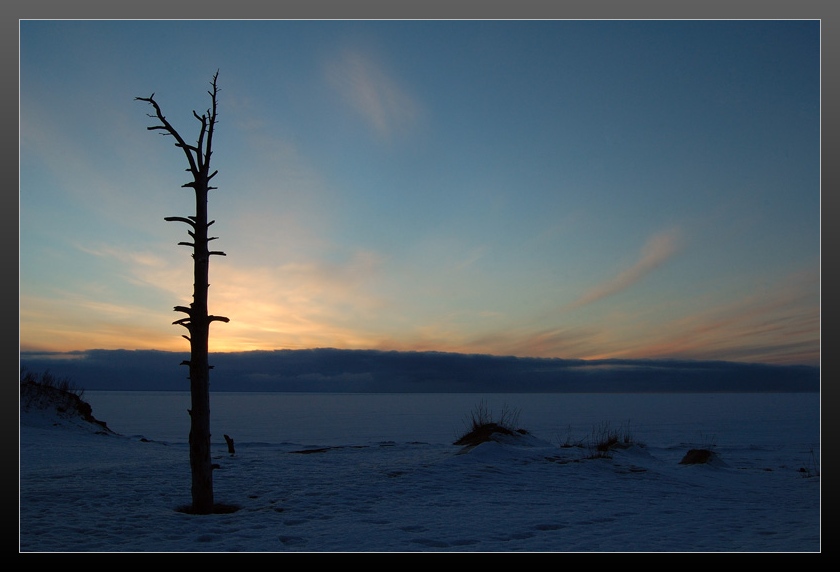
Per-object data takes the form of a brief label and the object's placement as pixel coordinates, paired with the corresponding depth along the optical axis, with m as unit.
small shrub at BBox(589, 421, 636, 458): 13.49
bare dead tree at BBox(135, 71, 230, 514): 8.32
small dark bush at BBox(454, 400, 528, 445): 15.08
